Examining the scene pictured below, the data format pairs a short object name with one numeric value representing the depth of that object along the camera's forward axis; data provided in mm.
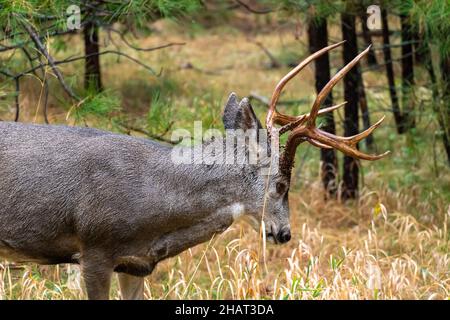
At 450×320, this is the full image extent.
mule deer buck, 4727
